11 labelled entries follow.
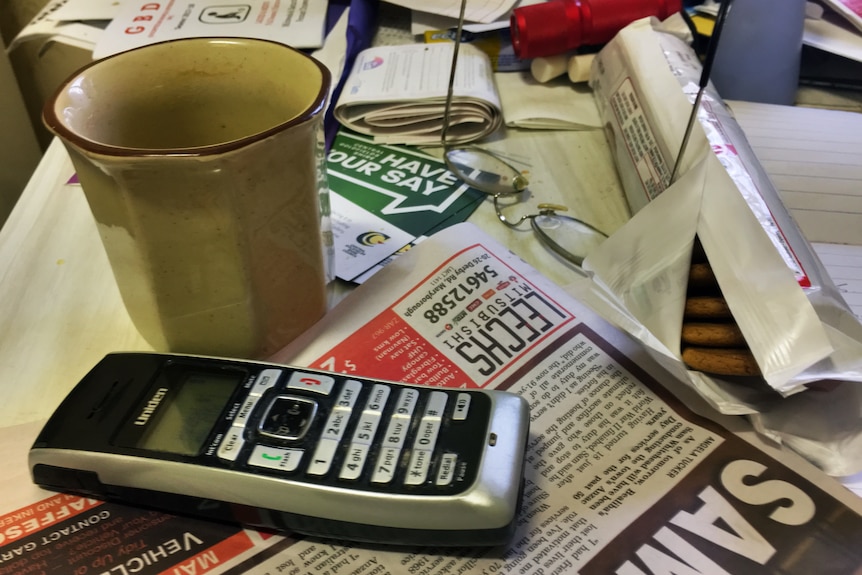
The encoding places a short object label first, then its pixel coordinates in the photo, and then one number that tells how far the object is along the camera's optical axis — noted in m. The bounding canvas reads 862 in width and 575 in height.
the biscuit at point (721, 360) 0.29
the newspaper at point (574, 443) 0.25
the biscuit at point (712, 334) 0.29
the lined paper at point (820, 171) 0.39
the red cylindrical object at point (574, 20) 0.54
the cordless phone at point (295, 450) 0.24
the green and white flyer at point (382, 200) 0.40
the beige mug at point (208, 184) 0.26
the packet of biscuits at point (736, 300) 0.27
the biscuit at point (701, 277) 0.31
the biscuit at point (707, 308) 0.30
